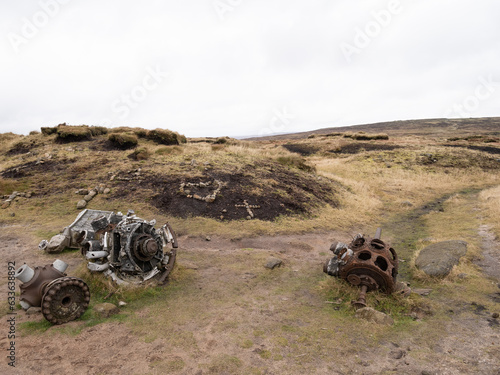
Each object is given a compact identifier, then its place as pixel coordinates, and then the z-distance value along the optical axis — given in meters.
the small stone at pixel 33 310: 6.77
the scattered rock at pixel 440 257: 8.95
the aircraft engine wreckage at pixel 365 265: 7.50
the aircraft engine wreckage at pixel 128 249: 7.91
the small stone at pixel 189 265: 10.06
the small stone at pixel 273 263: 10.23
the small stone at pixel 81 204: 15.45
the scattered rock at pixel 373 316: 6.61
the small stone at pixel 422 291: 7.96
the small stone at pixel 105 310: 6.83
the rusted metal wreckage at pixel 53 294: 6.16
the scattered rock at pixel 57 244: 10.70
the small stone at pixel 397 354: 5.42
